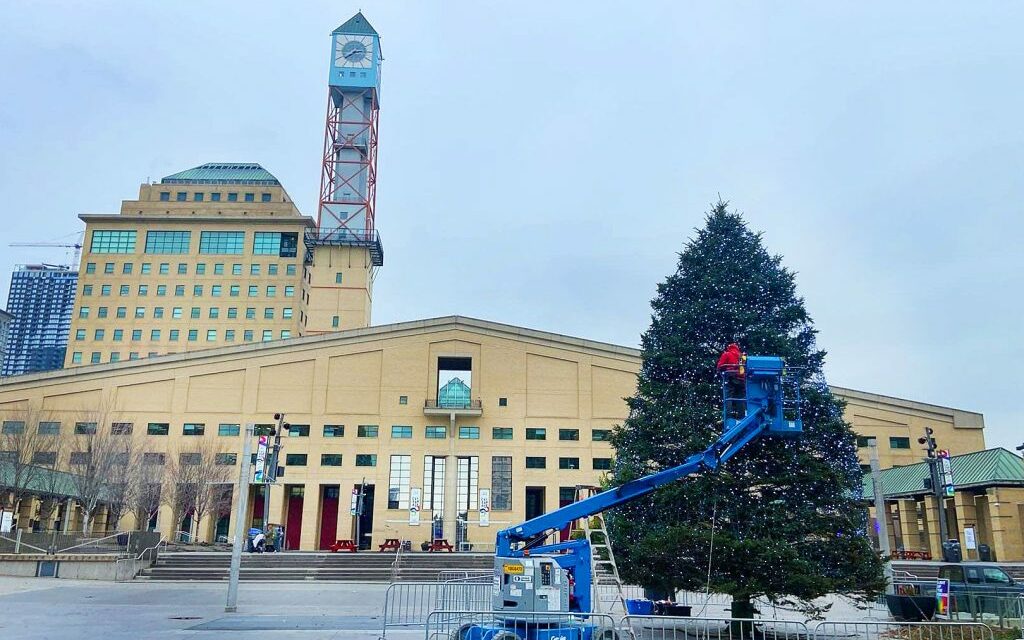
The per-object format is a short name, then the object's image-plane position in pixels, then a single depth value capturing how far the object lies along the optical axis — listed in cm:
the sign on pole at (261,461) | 2306
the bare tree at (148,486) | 4909
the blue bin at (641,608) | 1803
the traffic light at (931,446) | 2560
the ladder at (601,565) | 1433
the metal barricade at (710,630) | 1546
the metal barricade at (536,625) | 1243
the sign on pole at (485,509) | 5288
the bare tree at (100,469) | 4509
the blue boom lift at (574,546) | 1284
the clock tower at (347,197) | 7444
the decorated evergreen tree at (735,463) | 1606
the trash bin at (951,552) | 2448
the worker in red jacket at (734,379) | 1530
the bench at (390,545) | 4866
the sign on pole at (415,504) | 5178
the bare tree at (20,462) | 4400
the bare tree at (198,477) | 4984
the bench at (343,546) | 4678
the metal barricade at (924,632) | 1639
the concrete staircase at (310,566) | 3506
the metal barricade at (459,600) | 1839
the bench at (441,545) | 4904
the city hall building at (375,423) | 5322
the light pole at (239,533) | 2136
